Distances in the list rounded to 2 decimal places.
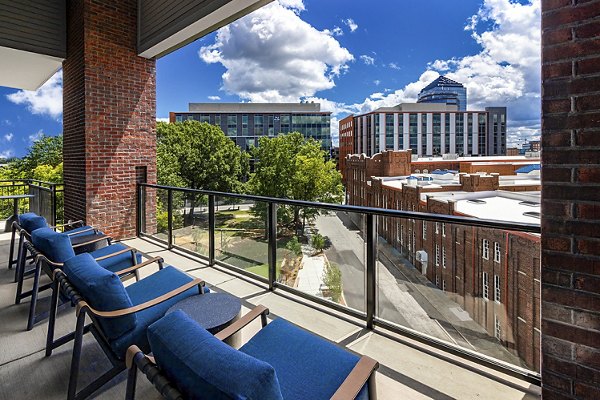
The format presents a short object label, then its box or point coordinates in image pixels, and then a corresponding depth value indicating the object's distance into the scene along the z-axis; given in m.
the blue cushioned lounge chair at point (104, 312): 1.72
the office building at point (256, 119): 58.88
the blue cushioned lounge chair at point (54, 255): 2.45
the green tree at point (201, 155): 29.88
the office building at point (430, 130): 62.22
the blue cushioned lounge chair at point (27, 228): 3.27
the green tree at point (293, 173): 30.53
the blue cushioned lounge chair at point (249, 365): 0.89
